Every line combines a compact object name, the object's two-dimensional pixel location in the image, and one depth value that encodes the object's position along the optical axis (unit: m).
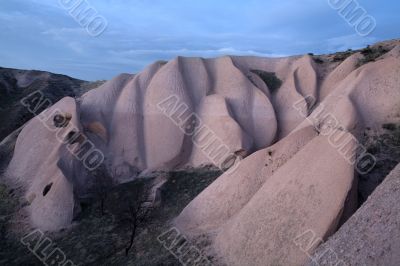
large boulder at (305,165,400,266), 7.52
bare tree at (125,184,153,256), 13.66
